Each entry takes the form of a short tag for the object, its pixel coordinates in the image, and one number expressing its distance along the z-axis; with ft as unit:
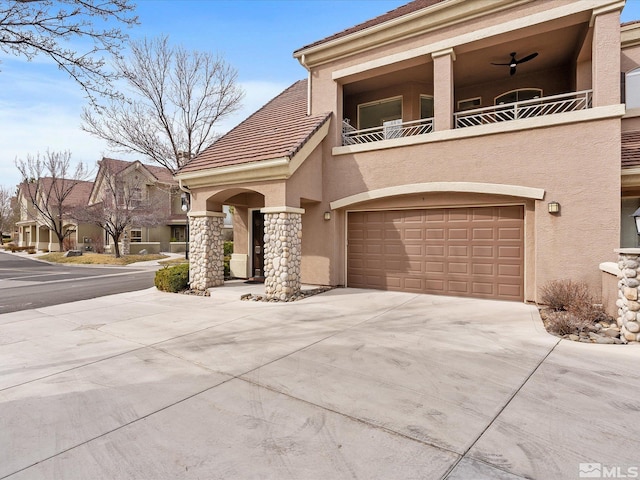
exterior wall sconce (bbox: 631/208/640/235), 22.11
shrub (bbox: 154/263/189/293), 39.09
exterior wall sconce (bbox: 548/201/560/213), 27.12
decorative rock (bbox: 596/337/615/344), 19.12
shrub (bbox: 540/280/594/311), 24.76
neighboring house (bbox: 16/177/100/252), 111.14
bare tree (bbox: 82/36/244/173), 62.69
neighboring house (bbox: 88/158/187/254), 100.73
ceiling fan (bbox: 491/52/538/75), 32.27
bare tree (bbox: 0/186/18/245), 184.55
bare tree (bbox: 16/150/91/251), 108.99
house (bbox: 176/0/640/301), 26.86
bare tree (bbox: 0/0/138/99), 19.85
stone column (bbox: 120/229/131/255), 98.73
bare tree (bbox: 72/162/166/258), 85.76
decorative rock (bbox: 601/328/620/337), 20.25
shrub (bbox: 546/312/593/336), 20.64
